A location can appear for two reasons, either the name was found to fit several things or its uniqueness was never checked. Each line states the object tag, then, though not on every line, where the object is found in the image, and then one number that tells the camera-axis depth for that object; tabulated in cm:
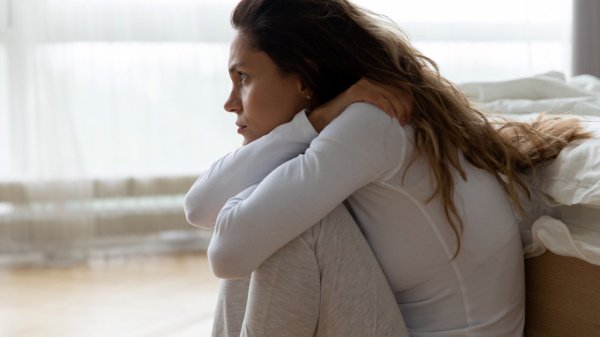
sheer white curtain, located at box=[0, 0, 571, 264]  381
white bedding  196
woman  192
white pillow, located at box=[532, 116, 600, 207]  195
